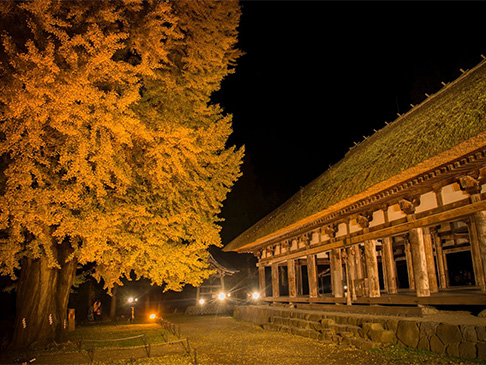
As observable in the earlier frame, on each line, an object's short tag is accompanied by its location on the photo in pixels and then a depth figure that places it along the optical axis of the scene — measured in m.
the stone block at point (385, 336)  7.59
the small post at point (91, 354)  7.41
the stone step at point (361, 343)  7.56
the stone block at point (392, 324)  7.66
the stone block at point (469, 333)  5.95
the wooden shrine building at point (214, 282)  24.75
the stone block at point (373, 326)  7.93
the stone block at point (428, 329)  6.76
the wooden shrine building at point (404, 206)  6.92
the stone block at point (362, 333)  8.13
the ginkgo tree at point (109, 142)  6.72
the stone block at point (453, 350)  6.17
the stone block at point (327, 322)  9.38
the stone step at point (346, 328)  8.45
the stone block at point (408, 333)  7.05
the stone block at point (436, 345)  6.46
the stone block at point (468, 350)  5.89
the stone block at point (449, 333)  6.22
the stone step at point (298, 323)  9.92
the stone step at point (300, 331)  9.13
